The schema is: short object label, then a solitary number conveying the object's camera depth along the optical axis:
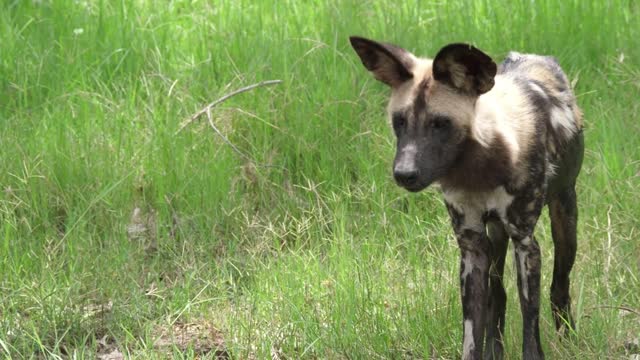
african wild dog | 7.90
